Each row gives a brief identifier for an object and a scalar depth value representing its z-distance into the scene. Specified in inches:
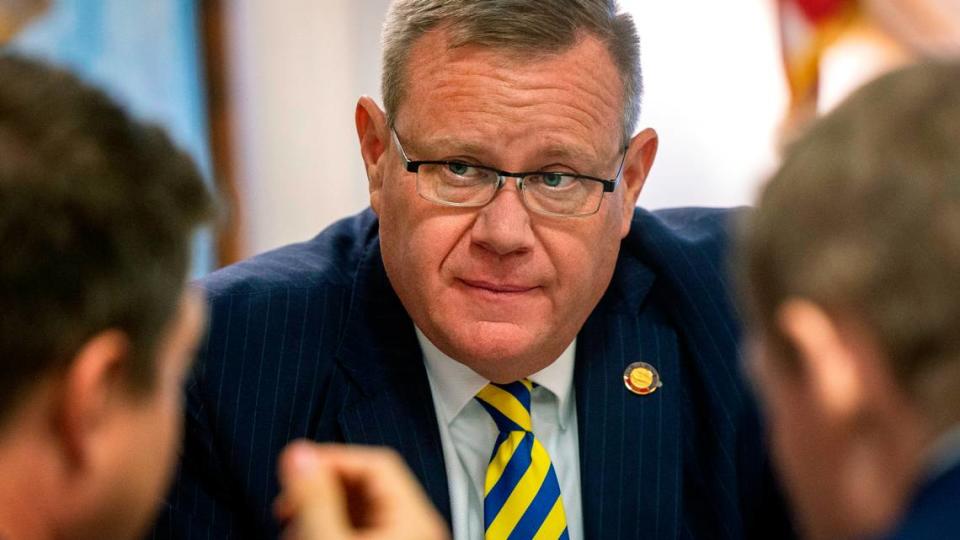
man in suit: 161.9
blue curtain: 287.6
